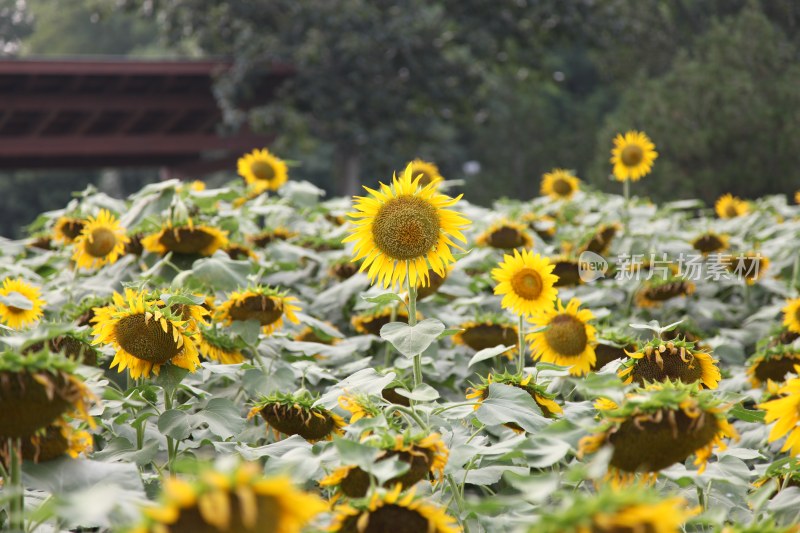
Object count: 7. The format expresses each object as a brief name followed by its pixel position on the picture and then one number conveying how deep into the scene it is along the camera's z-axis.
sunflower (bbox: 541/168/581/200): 10.38
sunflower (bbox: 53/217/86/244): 6.53
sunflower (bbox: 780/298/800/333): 5.81
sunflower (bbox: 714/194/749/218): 11.60
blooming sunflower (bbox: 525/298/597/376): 5.06
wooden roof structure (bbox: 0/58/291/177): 32.28
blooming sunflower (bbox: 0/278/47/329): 4.79
